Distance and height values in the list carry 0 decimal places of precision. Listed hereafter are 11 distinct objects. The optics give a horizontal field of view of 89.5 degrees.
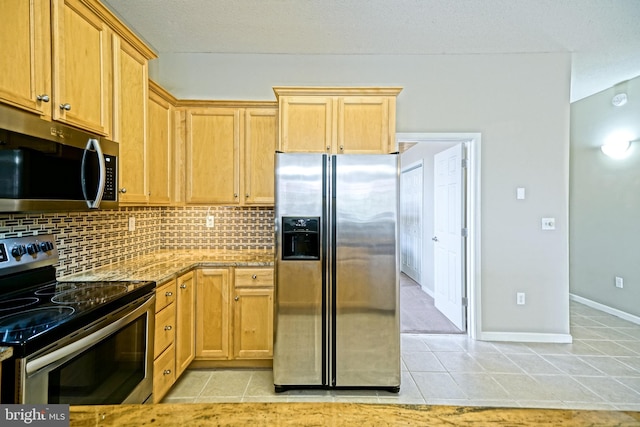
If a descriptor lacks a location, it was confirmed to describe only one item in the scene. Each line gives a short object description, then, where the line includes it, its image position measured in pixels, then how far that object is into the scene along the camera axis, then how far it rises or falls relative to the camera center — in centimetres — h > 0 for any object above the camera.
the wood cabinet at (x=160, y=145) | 251 +56
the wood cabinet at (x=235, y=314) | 258 -81
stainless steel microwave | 131 +22
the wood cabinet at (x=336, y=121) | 271 +78
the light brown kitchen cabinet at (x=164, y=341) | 203 -85
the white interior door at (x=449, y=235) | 348 -27
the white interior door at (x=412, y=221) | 567 -16
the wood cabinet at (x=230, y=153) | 294 +55
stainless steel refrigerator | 231 -44
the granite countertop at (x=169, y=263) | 203 -39
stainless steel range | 112 -49
